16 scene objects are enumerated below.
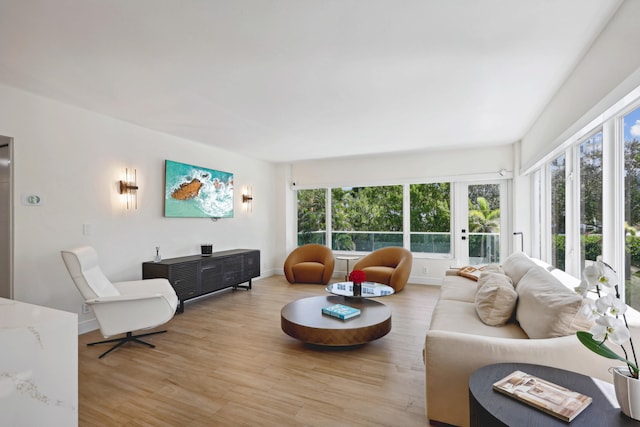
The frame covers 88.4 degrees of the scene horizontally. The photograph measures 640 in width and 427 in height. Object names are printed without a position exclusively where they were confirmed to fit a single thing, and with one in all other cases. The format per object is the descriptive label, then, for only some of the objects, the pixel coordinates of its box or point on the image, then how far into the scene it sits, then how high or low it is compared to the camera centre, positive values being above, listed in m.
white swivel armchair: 2.88 -0.79
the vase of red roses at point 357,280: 3.72 -0.74
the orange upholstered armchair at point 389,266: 5.36 -0.89
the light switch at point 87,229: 3.67 -0.16
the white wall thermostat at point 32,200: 3.18 +0.15
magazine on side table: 1.23 -0.73
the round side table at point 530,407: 1.19 -0.74
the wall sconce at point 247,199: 6.30 +0.32
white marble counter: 1.23 -0.61
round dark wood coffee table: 2.91 -1.00
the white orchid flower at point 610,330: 1.16 -0.41
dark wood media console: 4.18 -0.79
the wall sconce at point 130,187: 4.09 +0.35
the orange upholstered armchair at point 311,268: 6.11 -0.98
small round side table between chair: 6.44 -0.84
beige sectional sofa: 1.68 -0.72
